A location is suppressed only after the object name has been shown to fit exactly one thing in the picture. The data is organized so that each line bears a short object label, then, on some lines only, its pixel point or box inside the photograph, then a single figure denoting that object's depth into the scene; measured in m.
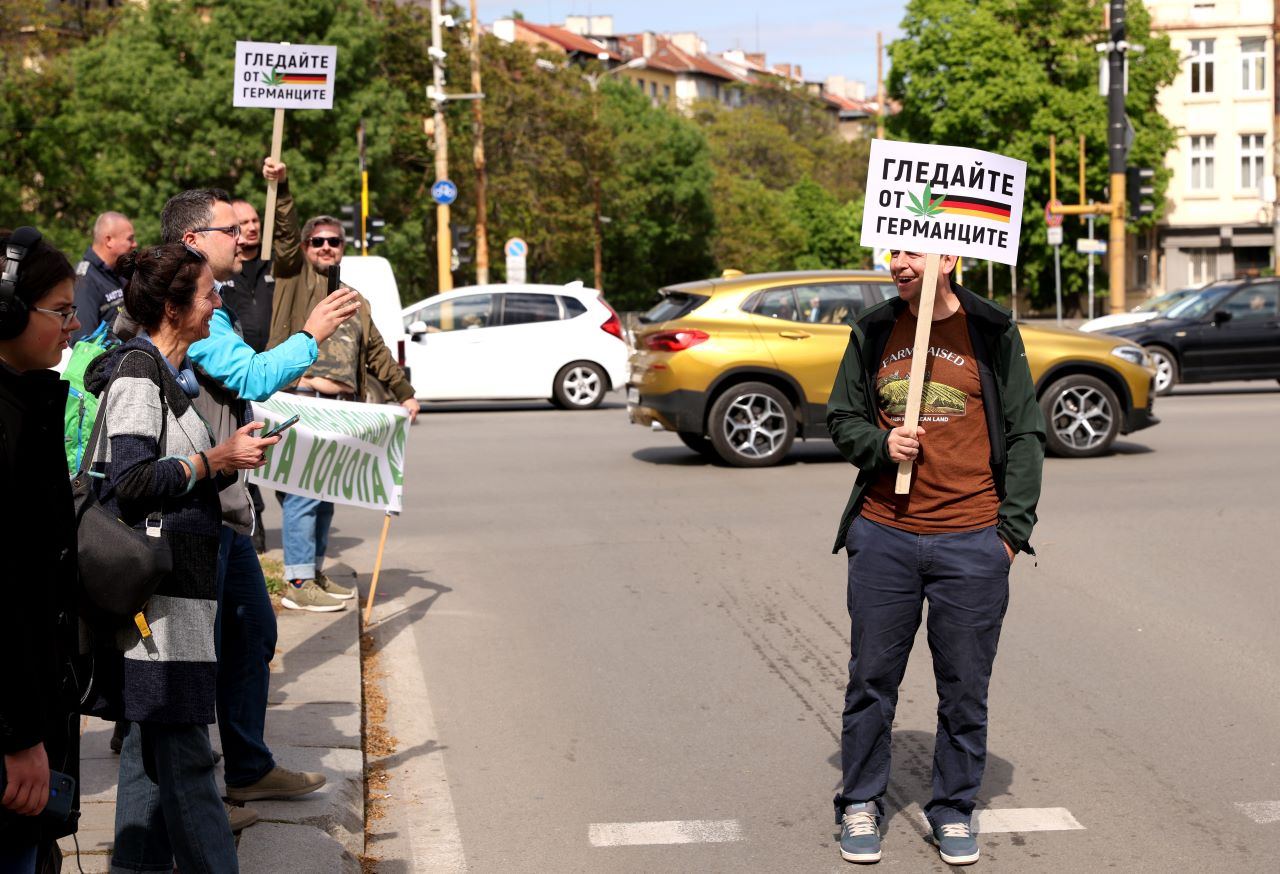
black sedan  22.23
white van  19.84
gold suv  14.48
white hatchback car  21.67
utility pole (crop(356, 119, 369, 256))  34.62
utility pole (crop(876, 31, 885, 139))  62.38
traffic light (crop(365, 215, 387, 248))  37.19
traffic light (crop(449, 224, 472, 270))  39.81
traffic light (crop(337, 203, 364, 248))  35.97
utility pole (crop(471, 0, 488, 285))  44.44
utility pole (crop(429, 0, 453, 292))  40.16
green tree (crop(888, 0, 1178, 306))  61.53
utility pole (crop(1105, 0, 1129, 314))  26.83
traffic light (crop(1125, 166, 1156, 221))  28.80
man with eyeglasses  4.37
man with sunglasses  7.59
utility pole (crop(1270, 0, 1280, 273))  68.31
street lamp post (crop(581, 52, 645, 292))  60.00
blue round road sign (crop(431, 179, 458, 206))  39.12
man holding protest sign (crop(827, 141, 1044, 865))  4.76
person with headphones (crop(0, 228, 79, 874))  2.84
